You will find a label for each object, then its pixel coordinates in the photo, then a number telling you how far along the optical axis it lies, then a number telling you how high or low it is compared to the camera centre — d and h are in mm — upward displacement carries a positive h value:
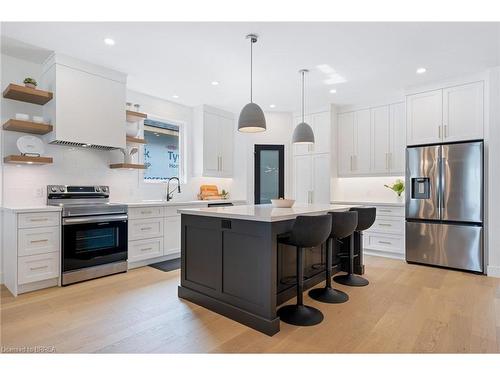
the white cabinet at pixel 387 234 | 4691 -776
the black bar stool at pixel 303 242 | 2408 -465
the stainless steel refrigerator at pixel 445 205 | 3908 -243
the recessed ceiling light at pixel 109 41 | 3078 +1563
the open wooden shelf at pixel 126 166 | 4176 +309
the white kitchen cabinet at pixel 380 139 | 5156 +881
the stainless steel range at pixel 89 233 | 3383 -569
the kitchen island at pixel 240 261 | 2328 -678
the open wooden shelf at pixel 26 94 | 3266 +1074
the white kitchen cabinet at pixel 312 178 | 5586 +185
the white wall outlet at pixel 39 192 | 3637 -74
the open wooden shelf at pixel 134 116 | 4262 +1058
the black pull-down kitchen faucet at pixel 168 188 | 5292 -26
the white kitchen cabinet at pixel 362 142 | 5359 +853
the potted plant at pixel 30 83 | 3377 +1215
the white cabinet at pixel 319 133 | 5594 +1069
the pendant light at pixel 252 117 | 3047 +740
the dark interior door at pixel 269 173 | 6191 +308
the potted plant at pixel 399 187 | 5062 +13
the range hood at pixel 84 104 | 3469 +1054
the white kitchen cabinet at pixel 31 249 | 3062 -688
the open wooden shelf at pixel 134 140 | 4265 +700
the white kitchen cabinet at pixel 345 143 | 5570 +871
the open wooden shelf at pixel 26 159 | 3262 +313
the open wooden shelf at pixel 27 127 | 3275 +694
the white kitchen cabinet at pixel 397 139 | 4984 +843
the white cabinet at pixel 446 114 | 4008 +1072
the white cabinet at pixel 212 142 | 5625 +895
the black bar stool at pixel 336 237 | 2957 -514
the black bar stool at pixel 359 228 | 3523 -491
